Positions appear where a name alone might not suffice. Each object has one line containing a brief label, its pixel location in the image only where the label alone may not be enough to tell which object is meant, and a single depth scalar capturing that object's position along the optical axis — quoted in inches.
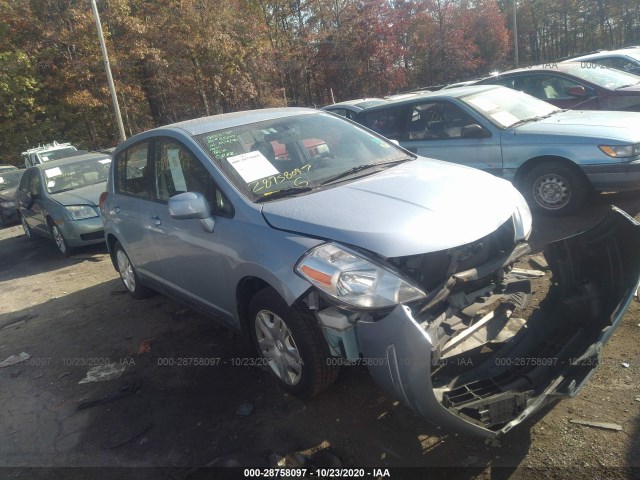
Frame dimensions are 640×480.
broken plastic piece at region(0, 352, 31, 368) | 186.5
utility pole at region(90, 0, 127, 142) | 611.0
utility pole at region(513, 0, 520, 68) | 1105.1
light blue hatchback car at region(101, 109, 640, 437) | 102.1
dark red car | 312.7
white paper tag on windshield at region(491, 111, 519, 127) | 249.6
